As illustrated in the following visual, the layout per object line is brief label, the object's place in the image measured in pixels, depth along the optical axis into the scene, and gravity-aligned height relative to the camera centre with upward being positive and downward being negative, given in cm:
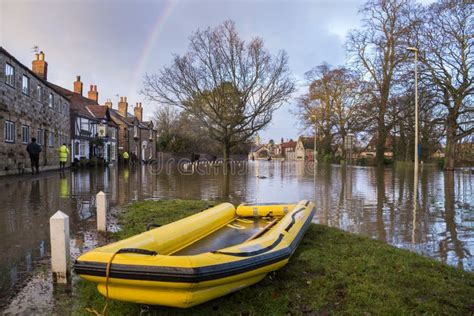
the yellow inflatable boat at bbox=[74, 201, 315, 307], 324 -102
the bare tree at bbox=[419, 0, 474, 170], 2583 +666
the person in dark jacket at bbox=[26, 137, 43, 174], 2020 +17
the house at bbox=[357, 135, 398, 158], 4318 +153
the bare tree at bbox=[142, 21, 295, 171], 2881 +557
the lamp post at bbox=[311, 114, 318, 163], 5147 +405
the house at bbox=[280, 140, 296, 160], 13277 +214
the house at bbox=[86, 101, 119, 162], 4088 +273
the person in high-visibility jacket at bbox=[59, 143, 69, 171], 2466 +3
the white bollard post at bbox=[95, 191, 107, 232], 703 -106
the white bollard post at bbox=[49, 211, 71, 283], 448 -108
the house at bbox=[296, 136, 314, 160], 10460 +220
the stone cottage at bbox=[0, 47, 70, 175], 1908 +257
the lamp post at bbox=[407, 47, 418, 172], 2189 +198
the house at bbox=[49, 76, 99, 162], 3482 +273
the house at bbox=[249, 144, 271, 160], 13641 +146
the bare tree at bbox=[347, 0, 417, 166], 2989 +848
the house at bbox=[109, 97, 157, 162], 5162 +340
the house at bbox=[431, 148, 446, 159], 5795 +0
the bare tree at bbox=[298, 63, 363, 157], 4953 +709
